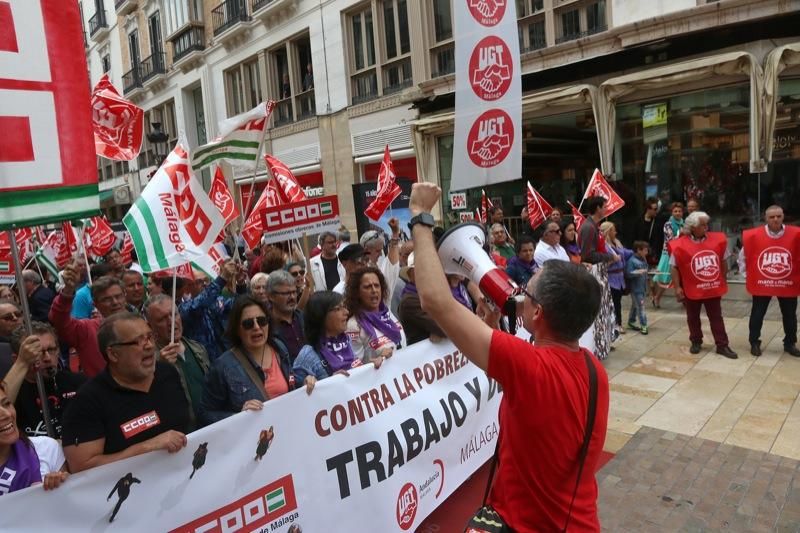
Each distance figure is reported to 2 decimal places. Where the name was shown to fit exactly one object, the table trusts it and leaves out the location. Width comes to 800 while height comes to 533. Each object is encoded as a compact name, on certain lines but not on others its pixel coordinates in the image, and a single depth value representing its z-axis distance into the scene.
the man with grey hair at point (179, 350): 3.36
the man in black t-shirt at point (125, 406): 2.44
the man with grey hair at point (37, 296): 6.42
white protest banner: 2.35
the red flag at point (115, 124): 6.04
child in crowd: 8.18
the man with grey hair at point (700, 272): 6.98
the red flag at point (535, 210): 9.50
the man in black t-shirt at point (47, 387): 3.22
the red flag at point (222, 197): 6.80
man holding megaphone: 1.83
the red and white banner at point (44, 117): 2.55
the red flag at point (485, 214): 9.85
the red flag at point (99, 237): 9.82
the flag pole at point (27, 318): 2.64
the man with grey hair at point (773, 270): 6.65
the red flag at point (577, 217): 8.85
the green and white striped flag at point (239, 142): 5.47
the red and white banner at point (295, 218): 5.48
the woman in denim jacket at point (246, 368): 3.07
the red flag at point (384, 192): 7.88
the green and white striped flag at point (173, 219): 3.70
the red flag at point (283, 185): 7.72
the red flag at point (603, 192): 8.90
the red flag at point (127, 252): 10.08
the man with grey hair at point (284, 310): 4.19
